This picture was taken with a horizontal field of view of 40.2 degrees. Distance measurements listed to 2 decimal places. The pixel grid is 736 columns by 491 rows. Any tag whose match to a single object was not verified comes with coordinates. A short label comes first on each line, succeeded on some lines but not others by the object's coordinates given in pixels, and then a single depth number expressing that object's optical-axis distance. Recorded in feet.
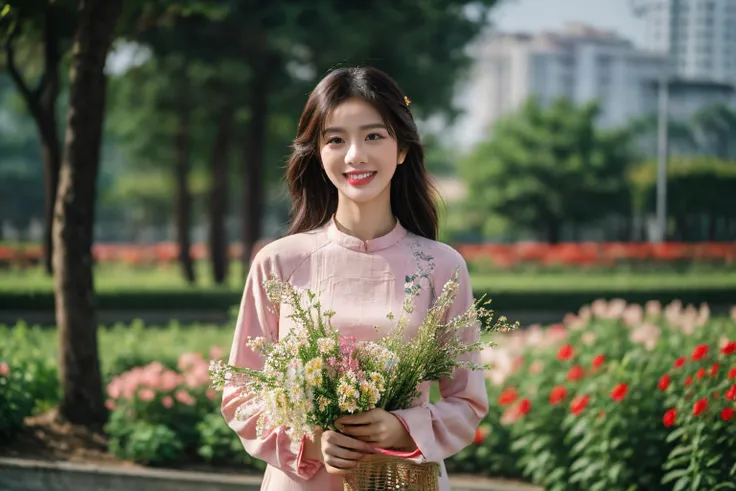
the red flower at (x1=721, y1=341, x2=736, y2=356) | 14.70
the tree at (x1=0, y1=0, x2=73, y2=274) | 23.00
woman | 8.54
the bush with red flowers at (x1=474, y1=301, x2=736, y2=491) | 14.93
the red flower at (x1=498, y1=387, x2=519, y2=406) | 19.27
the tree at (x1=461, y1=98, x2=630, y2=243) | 125.49
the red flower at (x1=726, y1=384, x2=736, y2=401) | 13.88
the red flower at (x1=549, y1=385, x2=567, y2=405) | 17.90
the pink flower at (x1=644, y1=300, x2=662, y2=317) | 25.08
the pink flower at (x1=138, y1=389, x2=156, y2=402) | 20.68
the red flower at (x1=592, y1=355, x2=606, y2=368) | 18.54
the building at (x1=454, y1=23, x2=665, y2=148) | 277.23
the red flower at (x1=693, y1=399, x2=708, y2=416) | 14.49
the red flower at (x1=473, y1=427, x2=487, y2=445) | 20.08
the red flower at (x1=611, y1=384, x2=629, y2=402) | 16.26
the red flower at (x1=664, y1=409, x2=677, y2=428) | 14.98
